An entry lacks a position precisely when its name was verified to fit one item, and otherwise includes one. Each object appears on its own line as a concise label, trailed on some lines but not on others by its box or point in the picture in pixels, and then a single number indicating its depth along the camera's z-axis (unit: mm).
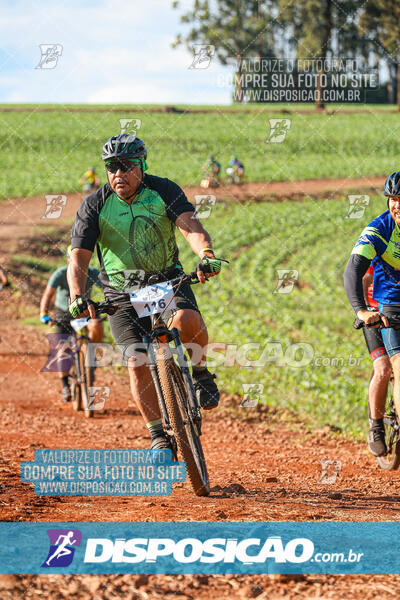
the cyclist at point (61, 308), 20136
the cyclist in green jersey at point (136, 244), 10883
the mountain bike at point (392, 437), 13477
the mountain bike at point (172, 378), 10586
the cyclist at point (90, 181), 56094
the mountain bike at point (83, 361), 20266
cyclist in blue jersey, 11687
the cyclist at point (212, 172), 63872
